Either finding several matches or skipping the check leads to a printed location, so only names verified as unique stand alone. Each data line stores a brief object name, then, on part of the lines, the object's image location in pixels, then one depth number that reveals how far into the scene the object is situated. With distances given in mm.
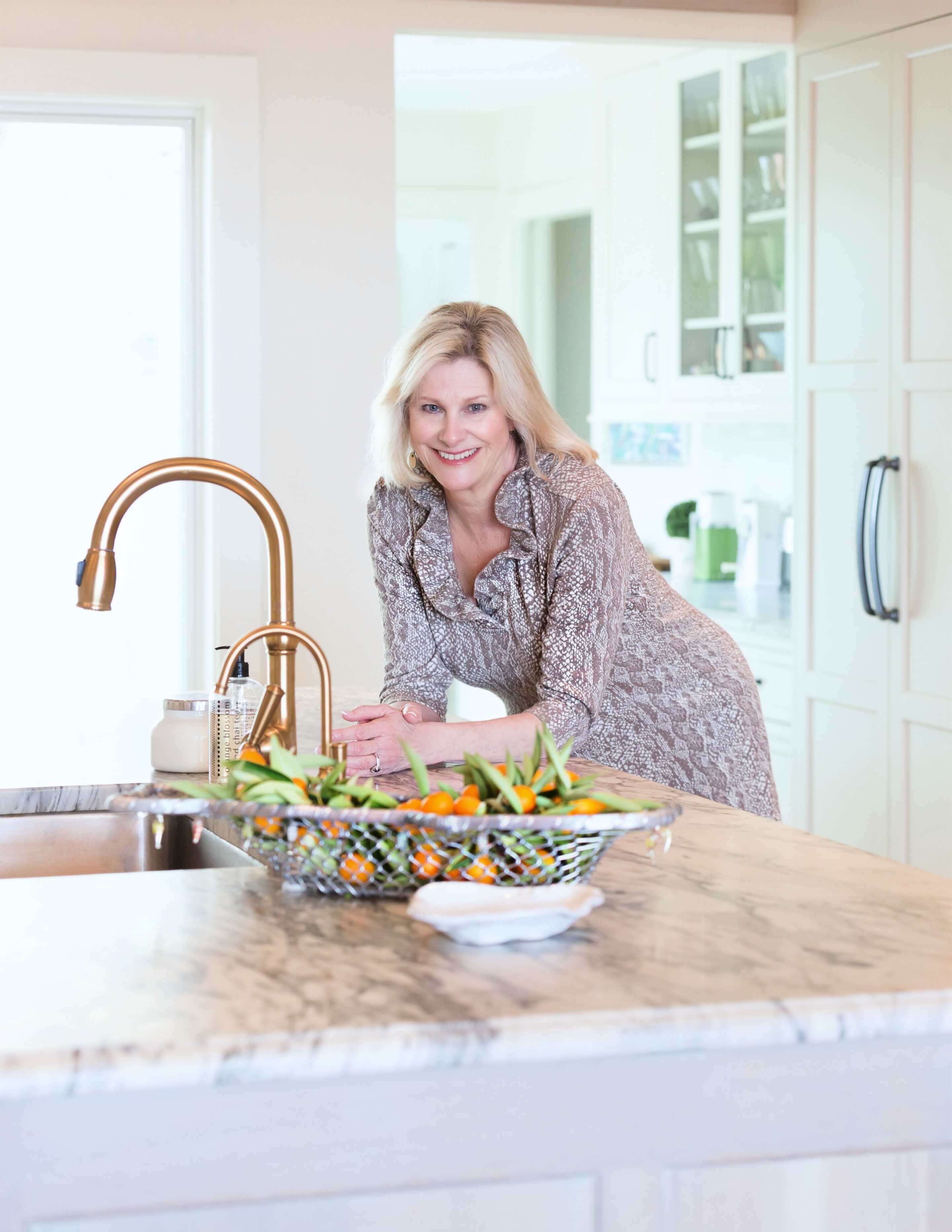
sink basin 2699
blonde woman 2880
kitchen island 1958
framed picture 6624
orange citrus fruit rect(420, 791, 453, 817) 2166
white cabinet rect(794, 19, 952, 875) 4044
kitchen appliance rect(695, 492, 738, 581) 6065
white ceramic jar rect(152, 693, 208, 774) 2821
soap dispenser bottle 2668
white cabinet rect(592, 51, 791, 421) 5277
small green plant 6276
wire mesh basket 2133
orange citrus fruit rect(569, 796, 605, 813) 2159
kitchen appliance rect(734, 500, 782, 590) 6028
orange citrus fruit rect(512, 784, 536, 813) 2162
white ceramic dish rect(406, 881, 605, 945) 2100
